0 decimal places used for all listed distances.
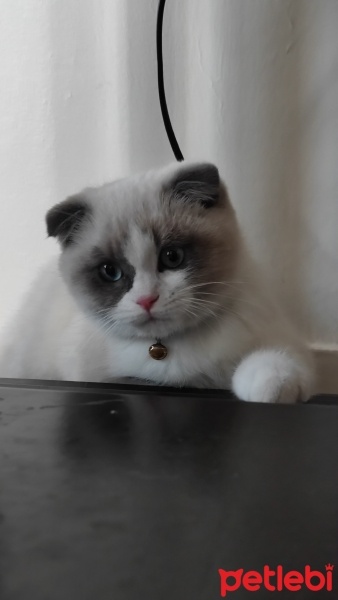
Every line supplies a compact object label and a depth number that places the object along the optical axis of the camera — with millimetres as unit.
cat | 497
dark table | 363
